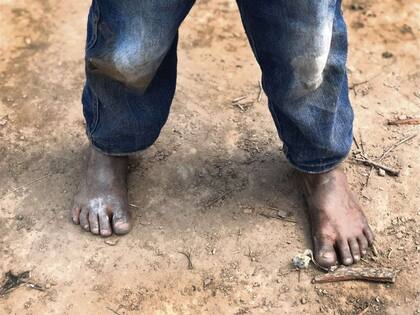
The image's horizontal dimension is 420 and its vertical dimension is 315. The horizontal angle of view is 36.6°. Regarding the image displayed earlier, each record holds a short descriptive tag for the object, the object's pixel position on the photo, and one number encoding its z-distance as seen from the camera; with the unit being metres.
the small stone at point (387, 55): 2.13
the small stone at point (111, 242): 1.66
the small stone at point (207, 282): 1.57
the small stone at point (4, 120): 1.94
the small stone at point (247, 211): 1.72
